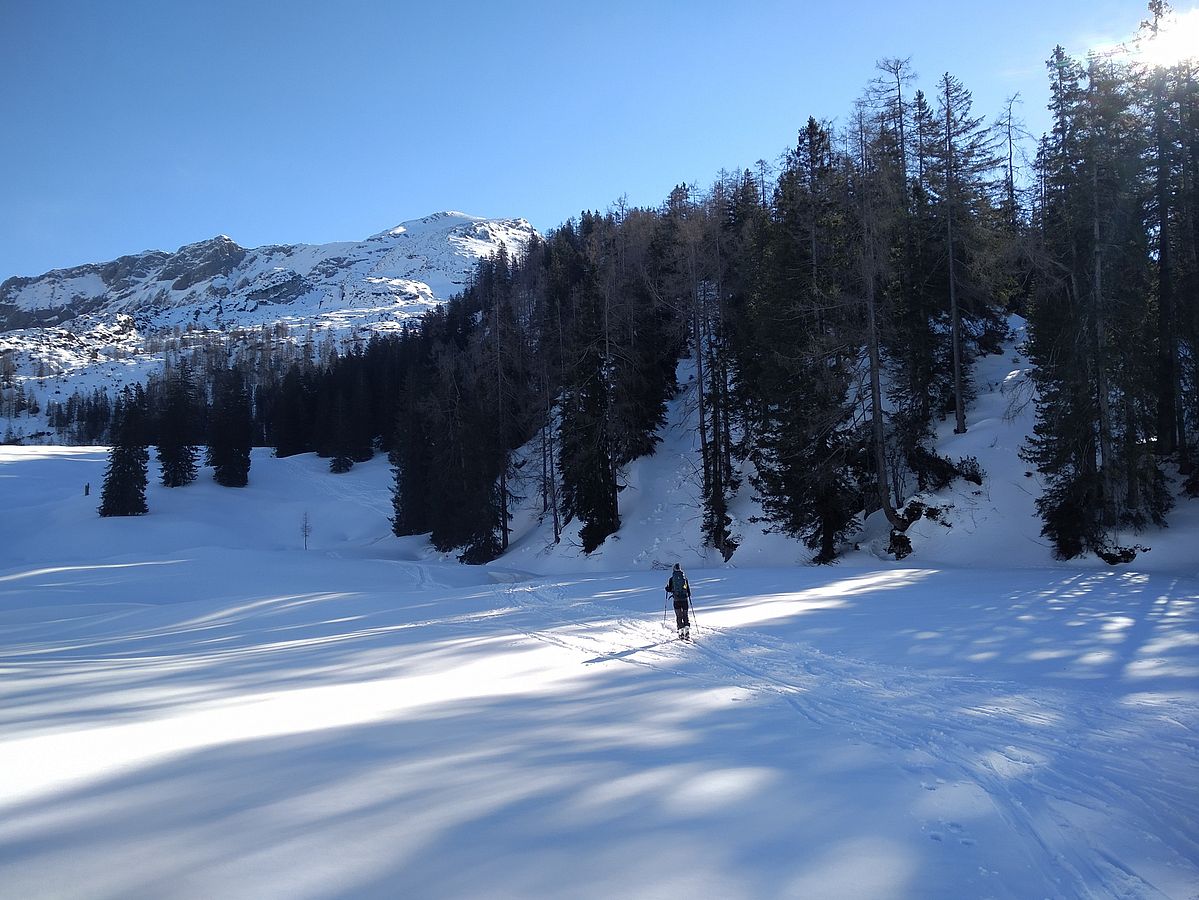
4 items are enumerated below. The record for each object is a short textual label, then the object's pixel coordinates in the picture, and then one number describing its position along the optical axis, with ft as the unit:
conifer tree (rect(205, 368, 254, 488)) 208.74
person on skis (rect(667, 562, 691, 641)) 40.59
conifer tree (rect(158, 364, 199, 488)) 201.26
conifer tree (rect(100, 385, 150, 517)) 170.81
